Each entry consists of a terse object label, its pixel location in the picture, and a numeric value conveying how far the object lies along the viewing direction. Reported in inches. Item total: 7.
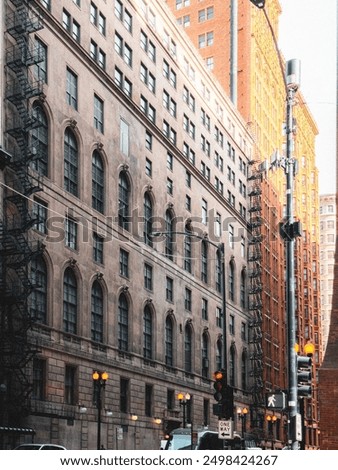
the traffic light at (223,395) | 676.7
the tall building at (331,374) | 513.0
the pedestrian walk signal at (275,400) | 574.2
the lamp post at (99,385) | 779.7
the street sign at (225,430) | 636.1
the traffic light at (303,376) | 571.8
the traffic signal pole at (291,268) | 573.0
